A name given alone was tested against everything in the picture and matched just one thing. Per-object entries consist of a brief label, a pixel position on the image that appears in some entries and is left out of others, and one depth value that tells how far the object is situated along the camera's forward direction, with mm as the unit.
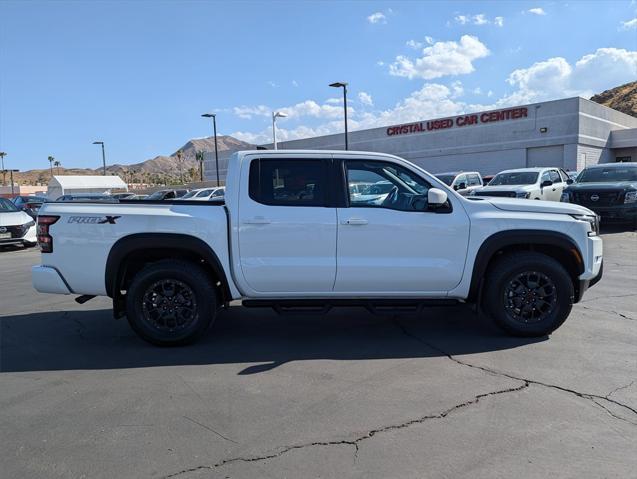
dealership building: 34938
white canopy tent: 50469
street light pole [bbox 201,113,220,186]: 36594
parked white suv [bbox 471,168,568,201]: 14289
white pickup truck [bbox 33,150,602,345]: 4902
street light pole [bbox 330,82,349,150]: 27391
